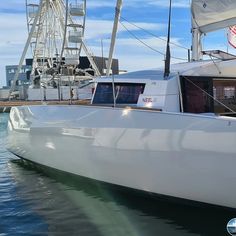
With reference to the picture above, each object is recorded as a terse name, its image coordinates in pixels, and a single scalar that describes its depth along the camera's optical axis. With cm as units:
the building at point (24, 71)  3742
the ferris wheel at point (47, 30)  3032
